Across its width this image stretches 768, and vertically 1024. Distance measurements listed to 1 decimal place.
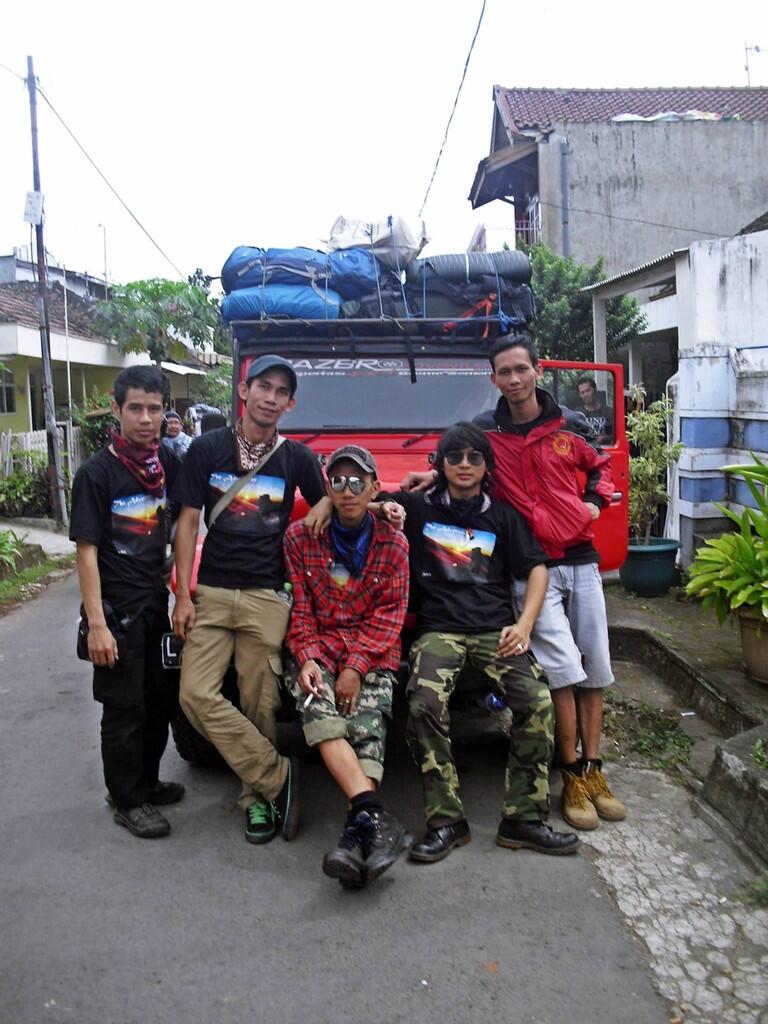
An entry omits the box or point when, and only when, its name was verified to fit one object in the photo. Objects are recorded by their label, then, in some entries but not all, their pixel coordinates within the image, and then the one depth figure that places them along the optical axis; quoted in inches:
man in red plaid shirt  142.3
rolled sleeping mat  247.0
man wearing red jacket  156.5
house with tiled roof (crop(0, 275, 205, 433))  644.1
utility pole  533.0
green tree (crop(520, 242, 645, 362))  607.8
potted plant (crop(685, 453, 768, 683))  194.5
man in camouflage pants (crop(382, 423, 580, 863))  144.0
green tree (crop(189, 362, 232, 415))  1114.1
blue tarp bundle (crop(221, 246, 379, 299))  239.8
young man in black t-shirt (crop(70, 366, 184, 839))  147.8
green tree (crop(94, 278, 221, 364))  860.0
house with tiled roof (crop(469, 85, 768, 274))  824.9
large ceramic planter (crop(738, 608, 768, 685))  196.4
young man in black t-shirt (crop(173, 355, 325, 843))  150.2
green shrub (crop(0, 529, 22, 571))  397.7
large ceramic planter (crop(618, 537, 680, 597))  297.3
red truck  235.8
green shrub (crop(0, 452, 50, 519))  559.8
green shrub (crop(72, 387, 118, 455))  676.1
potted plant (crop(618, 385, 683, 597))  298.7
